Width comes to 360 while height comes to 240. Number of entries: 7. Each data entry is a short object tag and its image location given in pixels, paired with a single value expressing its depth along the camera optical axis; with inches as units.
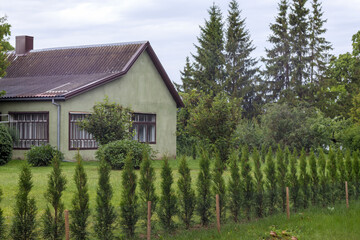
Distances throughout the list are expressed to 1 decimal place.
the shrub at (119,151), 909.2
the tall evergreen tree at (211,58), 2062.0
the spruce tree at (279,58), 2016.5
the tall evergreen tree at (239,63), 2089.1
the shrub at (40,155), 986.7
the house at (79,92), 1063.6
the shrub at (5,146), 977.7
